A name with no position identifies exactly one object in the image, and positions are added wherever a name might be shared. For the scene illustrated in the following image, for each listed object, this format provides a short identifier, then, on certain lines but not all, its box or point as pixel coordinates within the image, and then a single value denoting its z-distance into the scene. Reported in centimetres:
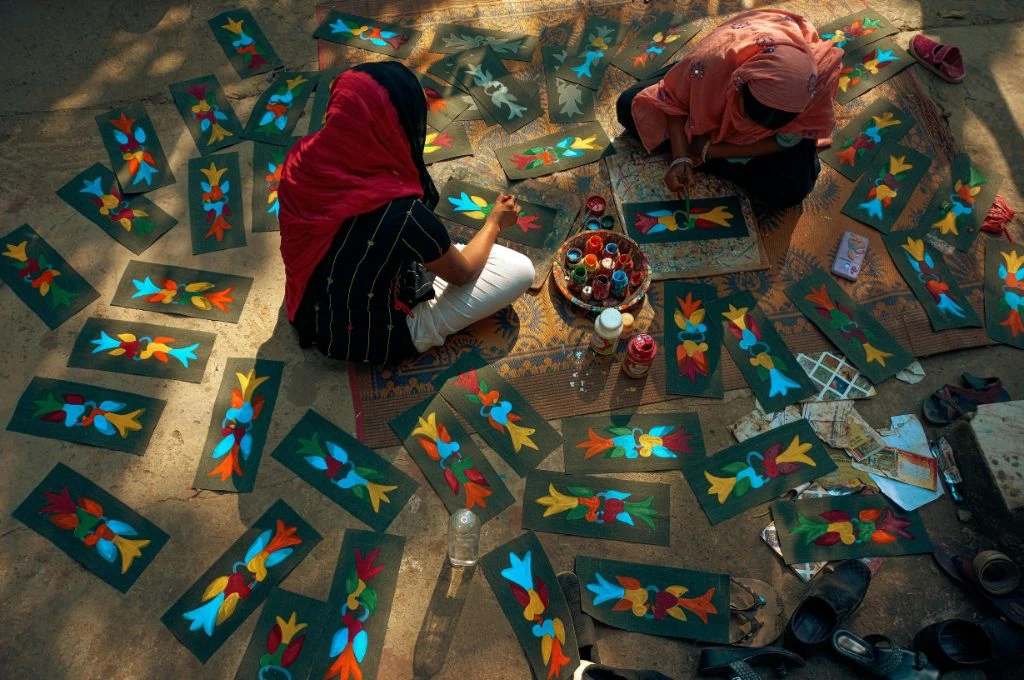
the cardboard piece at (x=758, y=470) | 291
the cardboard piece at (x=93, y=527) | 272
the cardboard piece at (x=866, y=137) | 381
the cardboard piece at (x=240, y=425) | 291
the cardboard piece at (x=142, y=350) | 315
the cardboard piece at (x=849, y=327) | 322
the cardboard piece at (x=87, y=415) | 298
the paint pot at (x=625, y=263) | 334
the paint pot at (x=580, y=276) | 328
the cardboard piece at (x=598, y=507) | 284
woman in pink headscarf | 297
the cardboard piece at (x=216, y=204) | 351
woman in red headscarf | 236
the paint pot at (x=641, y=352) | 299
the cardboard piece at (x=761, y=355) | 315
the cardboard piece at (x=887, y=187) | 363
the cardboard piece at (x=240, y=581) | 260
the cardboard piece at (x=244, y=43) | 414
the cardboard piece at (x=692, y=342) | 317
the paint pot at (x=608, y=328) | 301
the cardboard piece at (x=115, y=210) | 351
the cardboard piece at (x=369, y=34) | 422
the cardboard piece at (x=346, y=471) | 287
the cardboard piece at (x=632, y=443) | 298
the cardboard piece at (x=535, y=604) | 257
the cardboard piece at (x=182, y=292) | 330
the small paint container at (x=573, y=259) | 335
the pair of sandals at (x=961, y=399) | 309
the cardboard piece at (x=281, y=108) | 386
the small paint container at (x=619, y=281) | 324
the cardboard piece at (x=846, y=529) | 279
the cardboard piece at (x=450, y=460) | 288
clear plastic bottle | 274
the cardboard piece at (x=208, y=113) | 385
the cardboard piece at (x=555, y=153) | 376
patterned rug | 314
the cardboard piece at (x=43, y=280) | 329
